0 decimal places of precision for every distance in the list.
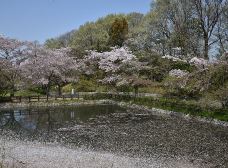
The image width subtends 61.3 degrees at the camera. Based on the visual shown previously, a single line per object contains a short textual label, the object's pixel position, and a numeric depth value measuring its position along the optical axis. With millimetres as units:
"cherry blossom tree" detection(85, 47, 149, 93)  25352
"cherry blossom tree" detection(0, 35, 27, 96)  23561
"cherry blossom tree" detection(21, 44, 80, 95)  25010
